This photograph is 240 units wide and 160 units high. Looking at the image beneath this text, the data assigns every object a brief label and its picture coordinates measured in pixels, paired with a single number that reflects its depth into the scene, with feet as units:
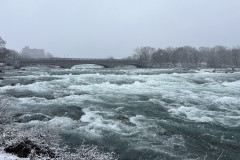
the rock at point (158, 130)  39.87
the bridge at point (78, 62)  257.14
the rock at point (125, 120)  44.56
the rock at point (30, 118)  43.17
